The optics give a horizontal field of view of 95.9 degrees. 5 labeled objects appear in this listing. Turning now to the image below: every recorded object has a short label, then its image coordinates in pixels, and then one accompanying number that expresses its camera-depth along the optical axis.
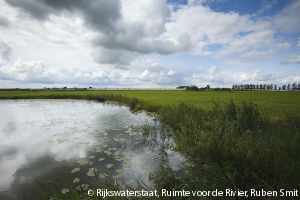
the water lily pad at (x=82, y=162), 6.56
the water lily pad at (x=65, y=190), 4.61
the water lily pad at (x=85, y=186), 4.75
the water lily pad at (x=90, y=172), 5.60
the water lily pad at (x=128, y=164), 6.30
